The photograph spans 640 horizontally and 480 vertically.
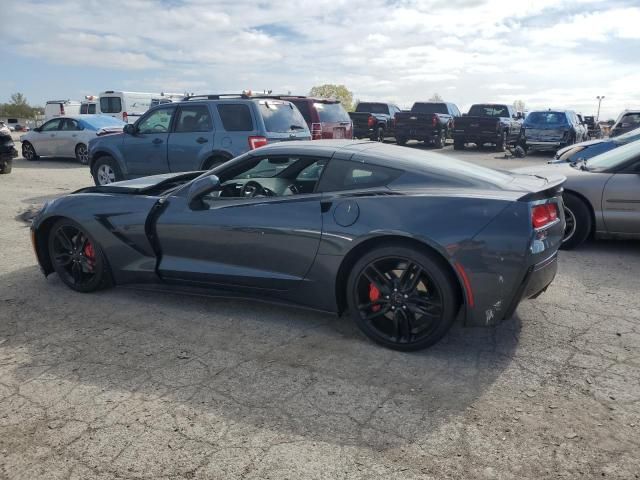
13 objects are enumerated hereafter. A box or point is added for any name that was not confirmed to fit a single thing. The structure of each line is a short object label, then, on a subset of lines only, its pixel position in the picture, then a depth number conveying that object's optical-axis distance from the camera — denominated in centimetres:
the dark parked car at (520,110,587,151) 2017
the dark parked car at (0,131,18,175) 1272
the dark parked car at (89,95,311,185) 861
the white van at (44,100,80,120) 2638
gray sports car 342
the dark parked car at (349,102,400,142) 2273
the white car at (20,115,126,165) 1580
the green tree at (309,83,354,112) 8331
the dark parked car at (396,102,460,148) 2222
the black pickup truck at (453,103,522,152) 2167
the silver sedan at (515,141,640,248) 594
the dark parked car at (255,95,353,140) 1207
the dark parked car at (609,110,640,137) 1881
